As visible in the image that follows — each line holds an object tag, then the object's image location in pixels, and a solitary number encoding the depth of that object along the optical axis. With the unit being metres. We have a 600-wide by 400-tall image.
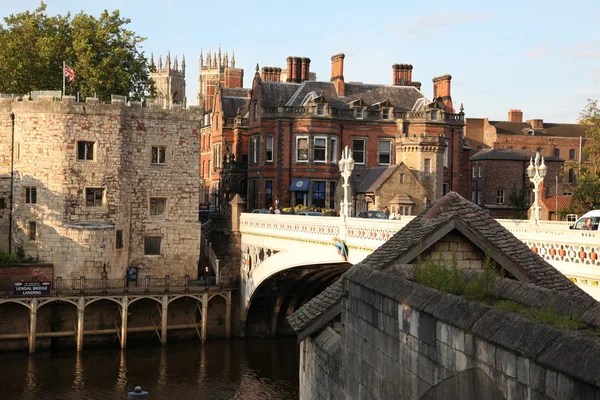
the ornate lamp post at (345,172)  31.98
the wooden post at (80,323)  42.28
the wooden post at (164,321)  43.91
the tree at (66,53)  54.78
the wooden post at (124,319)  43.00
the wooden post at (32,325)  41.50
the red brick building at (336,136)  59.94
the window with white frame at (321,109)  60.78
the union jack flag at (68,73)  49.22
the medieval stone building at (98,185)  44.47
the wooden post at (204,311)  45.08
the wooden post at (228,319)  46.34
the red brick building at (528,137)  99.25
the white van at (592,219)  33.47
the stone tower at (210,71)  101.62
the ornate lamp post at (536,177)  28.59
